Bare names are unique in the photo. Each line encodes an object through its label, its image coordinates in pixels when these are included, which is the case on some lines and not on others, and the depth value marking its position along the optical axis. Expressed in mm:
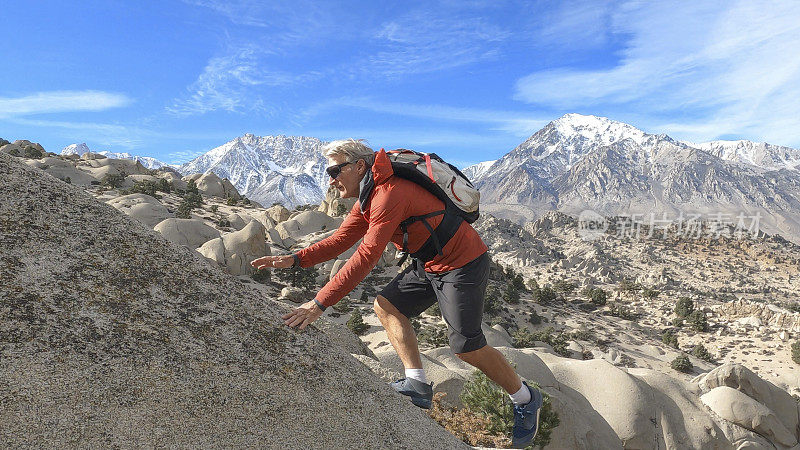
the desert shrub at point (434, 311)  32469
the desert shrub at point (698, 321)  41062
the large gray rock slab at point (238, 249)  29938
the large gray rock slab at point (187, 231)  31531
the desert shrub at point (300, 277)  31484
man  3629
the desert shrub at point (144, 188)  45469
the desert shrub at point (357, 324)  25333
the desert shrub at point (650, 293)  52875
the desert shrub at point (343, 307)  29969
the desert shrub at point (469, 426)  6887
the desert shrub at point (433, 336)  24250
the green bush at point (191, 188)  54325
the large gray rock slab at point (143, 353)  2576
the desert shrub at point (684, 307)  44622
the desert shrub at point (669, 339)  37156
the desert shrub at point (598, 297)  47719
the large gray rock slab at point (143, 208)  33750
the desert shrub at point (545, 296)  45000
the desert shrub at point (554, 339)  30625
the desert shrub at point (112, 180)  46106
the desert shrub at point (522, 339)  28659
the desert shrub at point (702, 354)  33688
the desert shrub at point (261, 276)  30922
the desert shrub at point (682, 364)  30797
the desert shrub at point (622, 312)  44375
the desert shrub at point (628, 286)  55094
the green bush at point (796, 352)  33219
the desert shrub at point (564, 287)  53000
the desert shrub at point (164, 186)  50122
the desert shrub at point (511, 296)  42062
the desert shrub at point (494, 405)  9156
